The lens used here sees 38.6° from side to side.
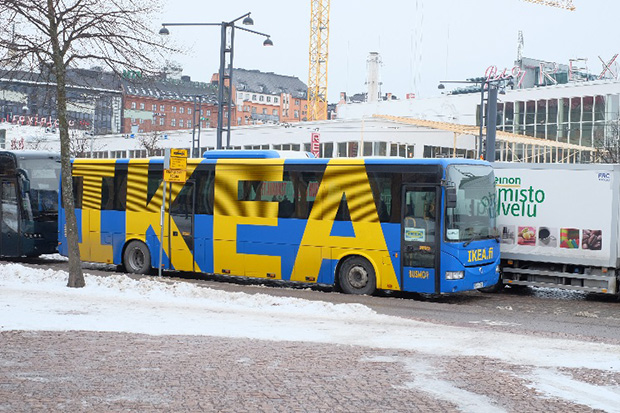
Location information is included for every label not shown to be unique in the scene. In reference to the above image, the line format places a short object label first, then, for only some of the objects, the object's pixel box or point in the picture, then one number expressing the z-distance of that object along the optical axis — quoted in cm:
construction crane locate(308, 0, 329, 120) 9731
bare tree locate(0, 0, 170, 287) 1659
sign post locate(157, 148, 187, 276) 1944
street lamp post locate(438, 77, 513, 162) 3362
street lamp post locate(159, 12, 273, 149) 2831
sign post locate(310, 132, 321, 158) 4544
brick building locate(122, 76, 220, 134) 14700
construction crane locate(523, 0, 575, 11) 10701
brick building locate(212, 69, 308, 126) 16788
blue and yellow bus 1730
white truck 1814
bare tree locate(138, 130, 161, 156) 6657
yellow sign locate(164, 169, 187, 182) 1945
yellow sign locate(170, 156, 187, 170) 1948
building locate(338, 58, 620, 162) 6088
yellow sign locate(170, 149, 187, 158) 1928
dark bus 2492
